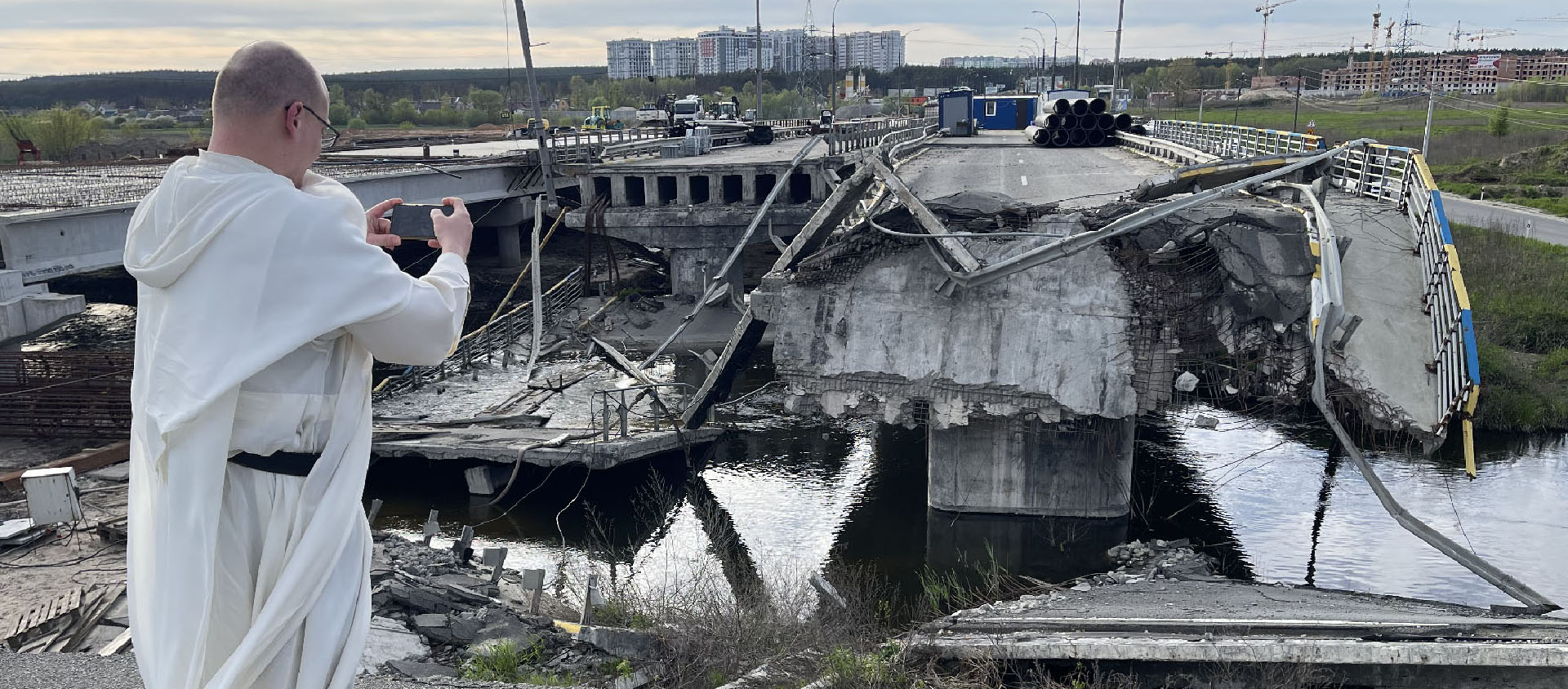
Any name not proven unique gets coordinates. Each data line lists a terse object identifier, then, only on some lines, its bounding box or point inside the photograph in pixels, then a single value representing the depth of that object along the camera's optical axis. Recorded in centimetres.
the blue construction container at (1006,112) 5266
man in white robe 284
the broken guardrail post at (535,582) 1144
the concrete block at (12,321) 2528
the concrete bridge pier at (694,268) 3453
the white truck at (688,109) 7112
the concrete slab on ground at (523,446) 1903
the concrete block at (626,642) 898
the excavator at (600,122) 6694
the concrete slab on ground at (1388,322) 1217
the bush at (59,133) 5678
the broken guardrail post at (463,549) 1434
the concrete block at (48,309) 2625
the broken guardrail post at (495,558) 1348
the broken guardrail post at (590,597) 1054
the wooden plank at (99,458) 1744
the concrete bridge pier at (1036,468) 1712
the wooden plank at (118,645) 848
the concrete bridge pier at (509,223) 4225
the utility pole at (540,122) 3469
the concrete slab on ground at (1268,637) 959
